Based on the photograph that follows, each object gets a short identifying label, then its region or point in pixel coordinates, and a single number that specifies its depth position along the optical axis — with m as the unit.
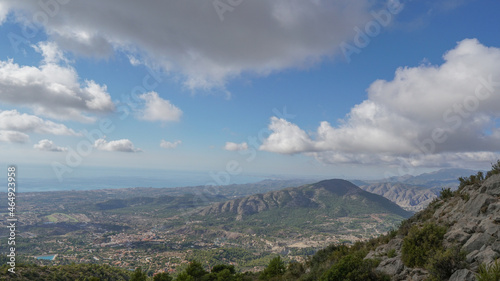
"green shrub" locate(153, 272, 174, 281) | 36.37
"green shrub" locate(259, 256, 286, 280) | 36.94
